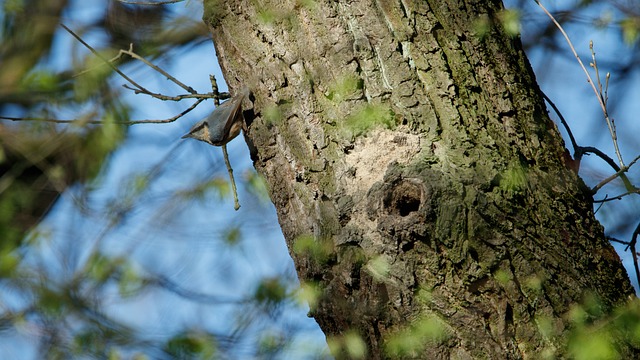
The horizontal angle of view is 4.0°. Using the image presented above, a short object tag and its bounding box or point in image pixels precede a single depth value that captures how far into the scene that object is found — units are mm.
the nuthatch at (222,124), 13677
